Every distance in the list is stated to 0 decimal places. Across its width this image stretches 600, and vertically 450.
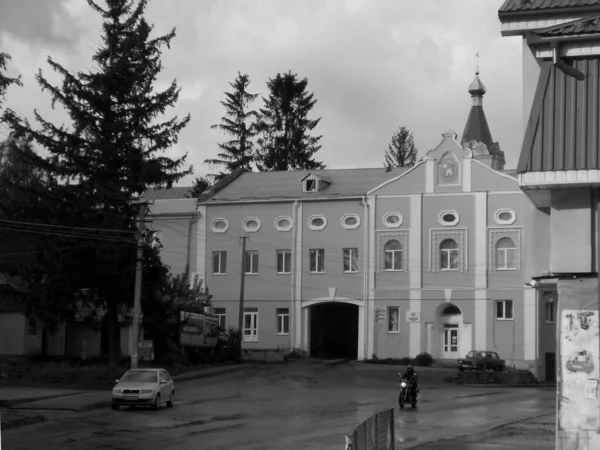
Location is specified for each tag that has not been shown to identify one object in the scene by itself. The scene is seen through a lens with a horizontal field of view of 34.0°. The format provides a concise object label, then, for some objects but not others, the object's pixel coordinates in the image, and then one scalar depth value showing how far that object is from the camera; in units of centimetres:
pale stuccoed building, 5884
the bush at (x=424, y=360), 5828
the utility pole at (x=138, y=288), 4278
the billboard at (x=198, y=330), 5409
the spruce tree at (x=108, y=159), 4566
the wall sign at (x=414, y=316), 5991
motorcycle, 3378
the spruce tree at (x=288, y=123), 8769
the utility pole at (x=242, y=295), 5834
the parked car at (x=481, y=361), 5188
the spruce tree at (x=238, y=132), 8831
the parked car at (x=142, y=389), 3309
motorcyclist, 3403
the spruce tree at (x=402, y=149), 10119
